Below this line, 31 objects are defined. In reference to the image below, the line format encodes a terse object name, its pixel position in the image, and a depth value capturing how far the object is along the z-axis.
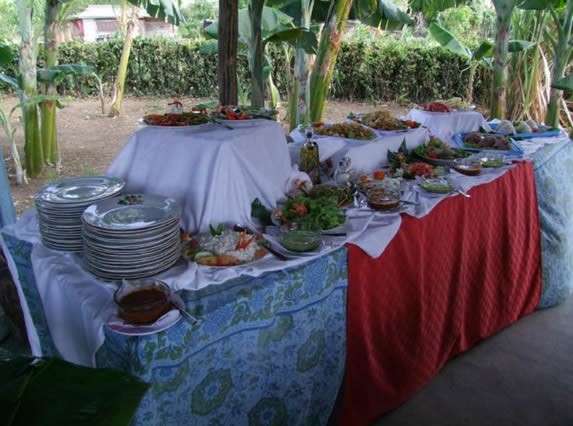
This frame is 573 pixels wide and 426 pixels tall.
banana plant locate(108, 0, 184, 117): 7.46
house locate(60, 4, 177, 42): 16.52
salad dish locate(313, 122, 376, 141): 2.20
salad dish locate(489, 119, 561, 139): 2.78
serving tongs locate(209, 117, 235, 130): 1.66
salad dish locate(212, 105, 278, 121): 1.79
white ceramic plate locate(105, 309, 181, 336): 0.97
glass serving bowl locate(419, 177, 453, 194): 1.81
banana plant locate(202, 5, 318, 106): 2.67
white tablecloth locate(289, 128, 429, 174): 2.07
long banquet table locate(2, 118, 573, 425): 1.09
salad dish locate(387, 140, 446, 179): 2.00
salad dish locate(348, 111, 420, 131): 2.39
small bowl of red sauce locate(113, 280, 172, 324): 0.99
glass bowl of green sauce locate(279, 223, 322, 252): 1.31
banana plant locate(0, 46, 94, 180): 4.27
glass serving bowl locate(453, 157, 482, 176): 2.03
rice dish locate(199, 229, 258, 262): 1.25
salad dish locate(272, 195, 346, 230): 1.45
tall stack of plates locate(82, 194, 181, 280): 1.12
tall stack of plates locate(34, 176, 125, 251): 1.27
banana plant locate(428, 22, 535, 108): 4.45
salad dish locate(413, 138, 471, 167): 2.23
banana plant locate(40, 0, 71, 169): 4.43
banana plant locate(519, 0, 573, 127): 3.80
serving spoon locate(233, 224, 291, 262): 1.30
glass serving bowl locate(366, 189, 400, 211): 1.62
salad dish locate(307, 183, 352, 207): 1.70
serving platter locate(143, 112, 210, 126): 1.68
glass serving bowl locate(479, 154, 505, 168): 2.13
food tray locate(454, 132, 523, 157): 2.37
